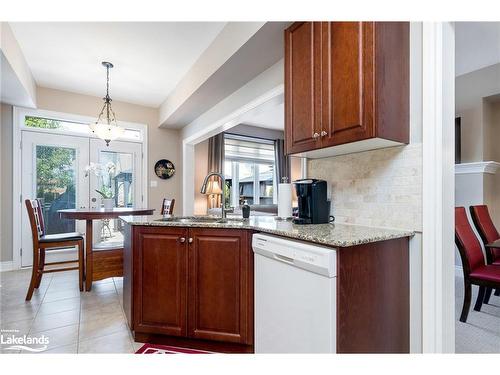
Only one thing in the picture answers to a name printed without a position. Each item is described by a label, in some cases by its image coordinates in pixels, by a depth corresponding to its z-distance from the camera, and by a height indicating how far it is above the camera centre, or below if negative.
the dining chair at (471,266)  2.11 -0.66
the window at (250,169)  6.59 +0.55
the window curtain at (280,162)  7.07 +0.75
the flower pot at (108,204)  3.18 -0.18
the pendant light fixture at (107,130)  3.44 +0.80
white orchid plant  4.47 +0.23
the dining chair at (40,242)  2.69 -0.58
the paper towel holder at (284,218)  2.11 -0.23
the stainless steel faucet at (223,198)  2.23 -0.07
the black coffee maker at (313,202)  1.82 -0.09
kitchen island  1.25 -0.56
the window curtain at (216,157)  5.98 +0.75
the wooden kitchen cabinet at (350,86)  1.35 +0.58
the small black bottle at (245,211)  2.20 -0.18
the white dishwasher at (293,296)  1.17 -0.54
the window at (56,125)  3.98 +1.00
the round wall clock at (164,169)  5.03 +0.40
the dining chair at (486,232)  2.55 -0.42
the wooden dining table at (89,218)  2.79 -0.31
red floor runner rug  1.80 -1.12
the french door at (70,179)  3.91 +0.16
